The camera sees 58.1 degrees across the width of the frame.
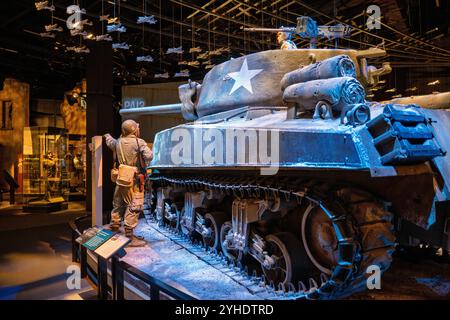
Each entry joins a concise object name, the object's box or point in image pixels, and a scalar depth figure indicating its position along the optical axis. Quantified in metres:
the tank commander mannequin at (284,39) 6.96
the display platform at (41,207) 14.39
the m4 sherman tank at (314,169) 3.70
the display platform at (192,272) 4.67
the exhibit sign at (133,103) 15.21
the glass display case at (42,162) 16.68
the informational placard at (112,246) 4.44
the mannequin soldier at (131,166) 6.99
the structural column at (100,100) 12.94
